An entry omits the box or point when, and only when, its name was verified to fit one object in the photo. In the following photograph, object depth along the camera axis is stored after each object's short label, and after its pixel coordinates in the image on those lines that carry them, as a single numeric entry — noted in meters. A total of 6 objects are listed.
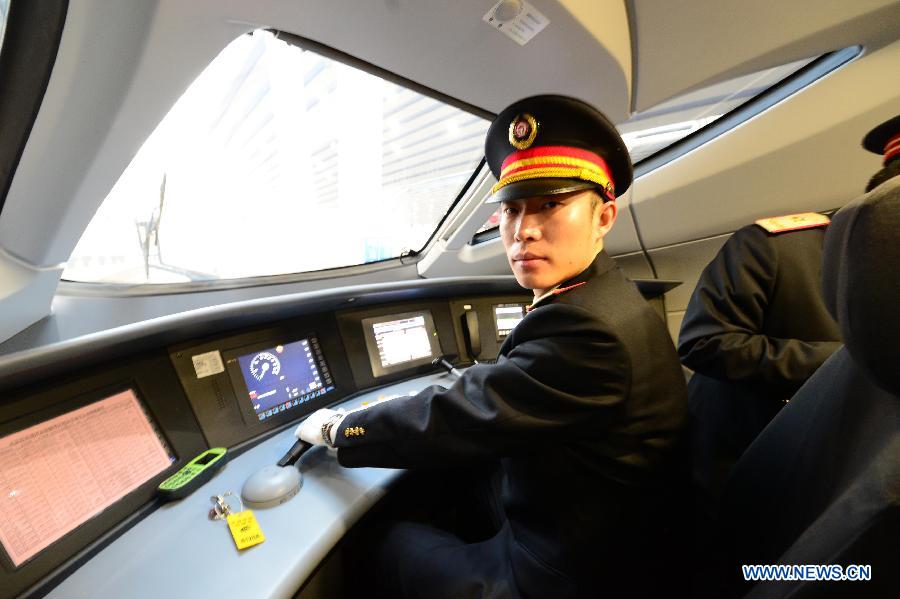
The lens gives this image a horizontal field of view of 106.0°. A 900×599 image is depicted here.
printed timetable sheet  0.65
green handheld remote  0.85
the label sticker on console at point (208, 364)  1.05
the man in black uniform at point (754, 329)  1.12
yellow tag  0.72
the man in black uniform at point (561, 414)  0.72
